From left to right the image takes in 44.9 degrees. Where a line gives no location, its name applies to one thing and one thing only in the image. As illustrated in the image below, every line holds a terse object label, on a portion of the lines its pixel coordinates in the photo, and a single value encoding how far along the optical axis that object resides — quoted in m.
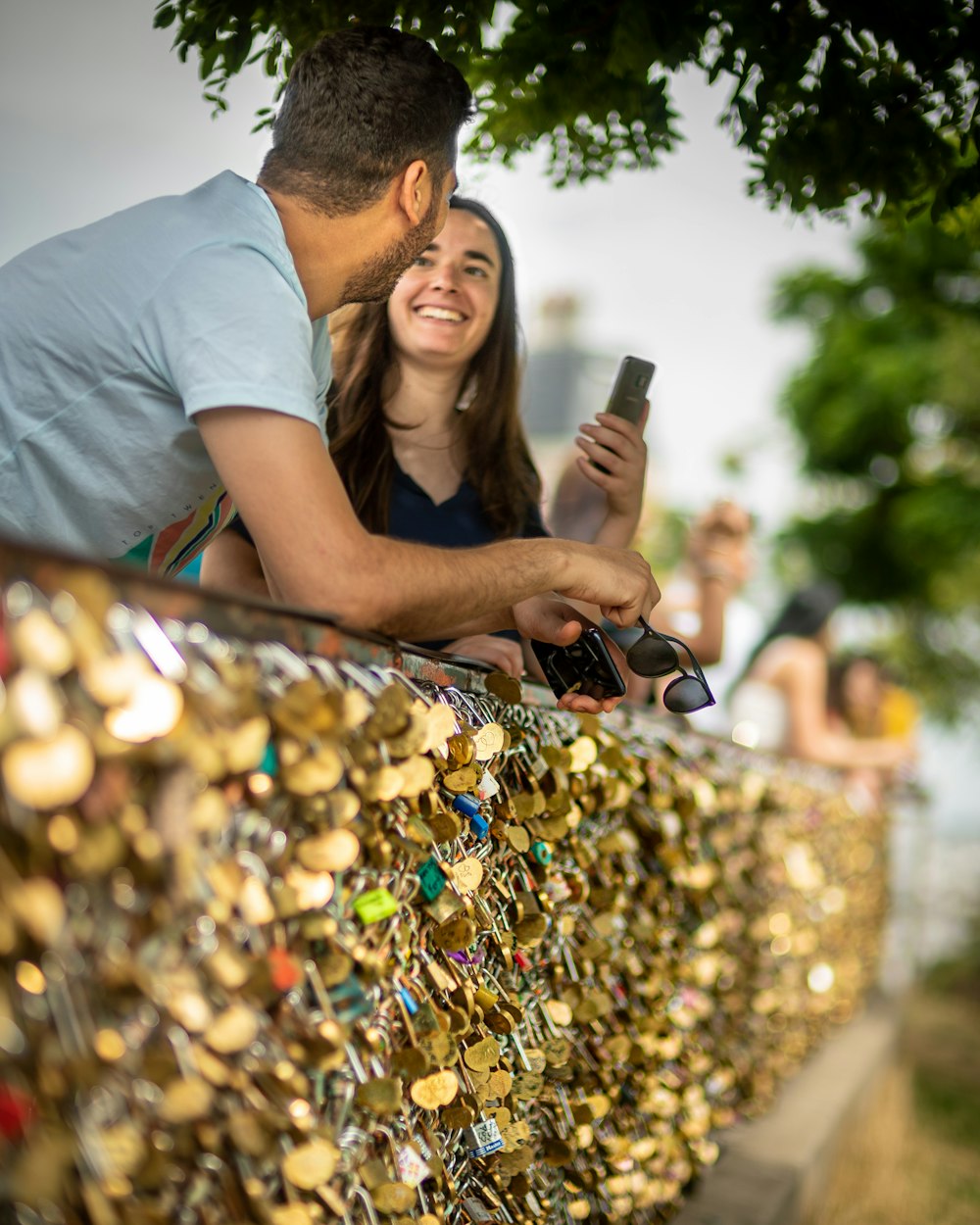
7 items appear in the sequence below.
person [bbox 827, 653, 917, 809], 7.50
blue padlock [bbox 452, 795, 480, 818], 1.69
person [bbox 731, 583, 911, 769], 6.38
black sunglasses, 1.99
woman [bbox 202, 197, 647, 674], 2.96
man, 1.59
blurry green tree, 16.48
